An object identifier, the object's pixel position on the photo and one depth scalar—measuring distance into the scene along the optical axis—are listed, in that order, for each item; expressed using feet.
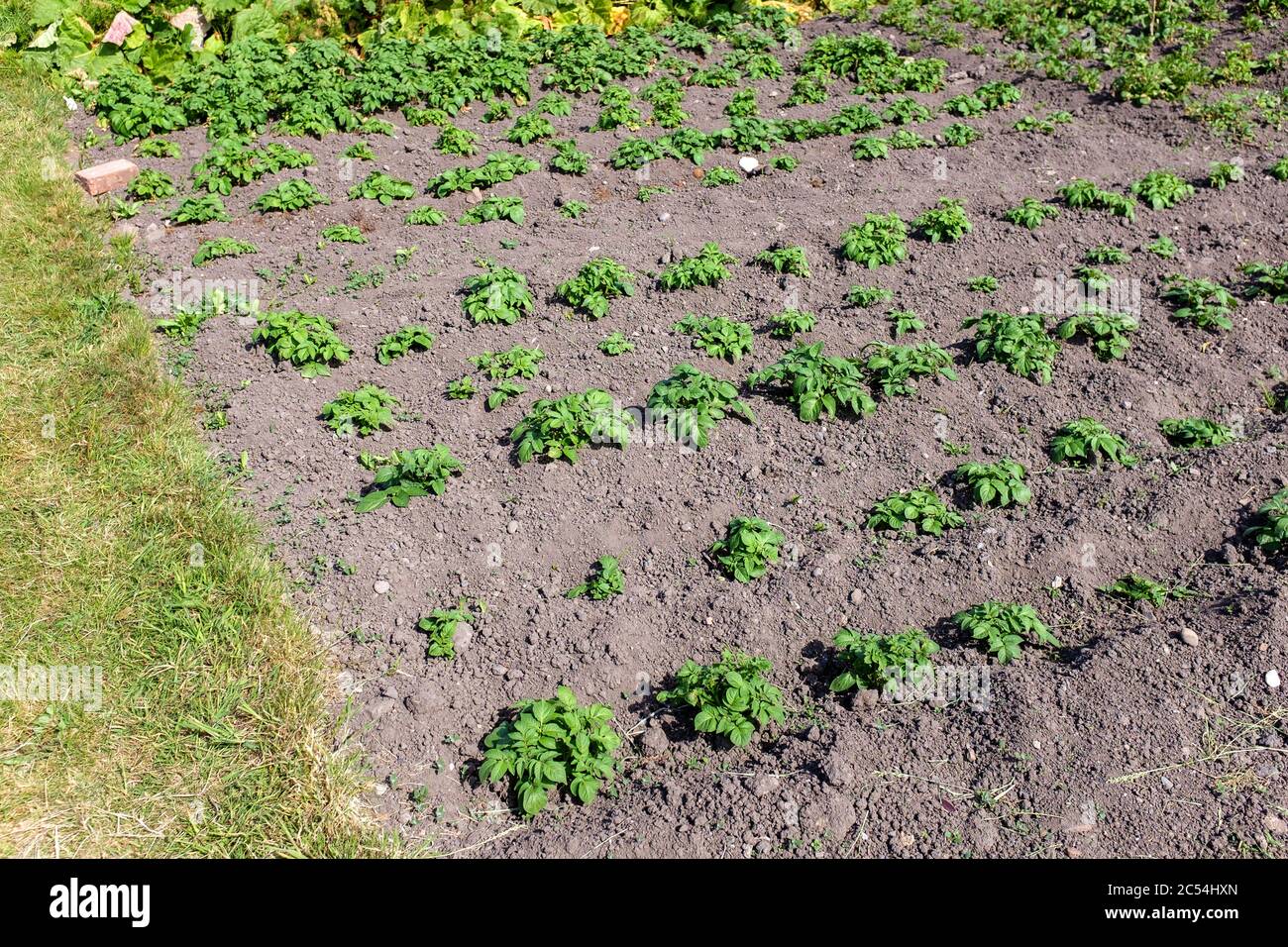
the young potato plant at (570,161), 24.17
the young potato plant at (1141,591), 13.46
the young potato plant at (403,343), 18.63
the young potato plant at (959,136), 25.44
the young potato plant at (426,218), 22.29
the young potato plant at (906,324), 18.93
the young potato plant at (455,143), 25.16
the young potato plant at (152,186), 23.49
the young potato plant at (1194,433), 16.15
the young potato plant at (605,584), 14.16
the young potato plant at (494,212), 22.45
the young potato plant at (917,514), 14.94
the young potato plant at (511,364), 18.07
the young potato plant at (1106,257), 20.75
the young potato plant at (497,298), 19.34
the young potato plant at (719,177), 23.68
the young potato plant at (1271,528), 13.61
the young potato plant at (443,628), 13.47
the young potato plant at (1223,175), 23.07
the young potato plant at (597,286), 19.61
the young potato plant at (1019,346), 17.76
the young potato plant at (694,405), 16.61
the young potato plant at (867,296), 19.70
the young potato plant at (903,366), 17.40
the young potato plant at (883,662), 12.30
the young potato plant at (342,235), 21.89
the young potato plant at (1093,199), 22.21
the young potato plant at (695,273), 20.15
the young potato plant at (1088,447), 15.76
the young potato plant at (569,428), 16.07
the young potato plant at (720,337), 18.53
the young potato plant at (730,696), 11.87
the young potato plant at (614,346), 18.56
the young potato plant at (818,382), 16.90
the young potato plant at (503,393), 17.44
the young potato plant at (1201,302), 18.85
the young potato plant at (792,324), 18.97
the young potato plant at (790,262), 20.53
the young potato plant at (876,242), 20.81
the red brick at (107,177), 23.70
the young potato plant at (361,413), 16.99
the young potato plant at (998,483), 15.03
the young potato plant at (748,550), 14.35
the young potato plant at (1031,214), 21.72
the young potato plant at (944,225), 21.38
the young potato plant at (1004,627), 12.68
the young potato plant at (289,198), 22.84
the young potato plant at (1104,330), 18.24
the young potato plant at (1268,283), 19.63
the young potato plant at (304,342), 18.21
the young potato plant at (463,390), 17.71
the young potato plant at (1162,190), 22.49
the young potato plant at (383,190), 23.58
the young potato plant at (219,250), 21.26
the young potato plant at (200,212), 22.66
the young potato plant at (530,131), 25.66
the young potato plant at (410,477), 15.61
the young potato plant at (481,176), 23.62
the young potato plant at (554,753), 11.52
